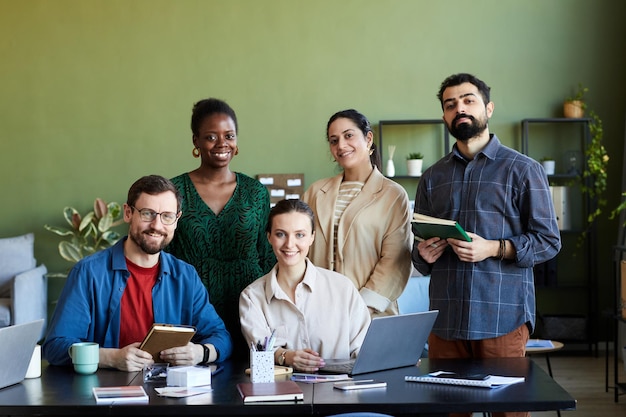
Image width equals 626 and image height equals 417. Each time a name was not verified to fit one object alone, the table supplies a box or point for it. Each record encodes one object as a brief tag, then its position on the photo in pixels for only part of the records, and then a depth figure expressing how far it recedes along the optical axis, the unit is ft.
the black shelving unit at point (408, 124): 21.68
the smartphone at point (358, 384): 7.15
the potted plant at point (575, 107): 21.54
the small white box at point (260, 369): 7.50
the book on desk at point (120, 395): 6.77
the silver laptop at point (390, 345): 7.57
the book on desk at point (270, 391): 6.77
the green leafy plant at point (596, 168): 21.17
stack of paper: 7.22
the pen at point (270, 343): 7.64
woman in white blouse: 8.70
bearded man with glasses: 8.54
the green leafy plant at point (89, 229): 21.04
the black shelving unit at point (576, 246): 21.54
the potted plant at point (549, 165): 21.48
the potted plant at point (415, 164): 21.43
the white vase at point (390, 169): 21.30
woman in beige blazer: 10.05
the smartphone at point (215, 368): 8.01
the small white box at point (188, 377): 7.29
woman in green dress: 10.06
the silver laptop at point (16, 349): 7.27
